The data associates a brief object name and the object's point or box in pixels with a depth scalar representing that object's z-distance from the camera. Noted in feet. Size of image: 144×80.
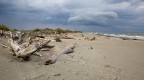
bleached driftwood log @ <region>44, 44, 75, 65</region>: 9.69
